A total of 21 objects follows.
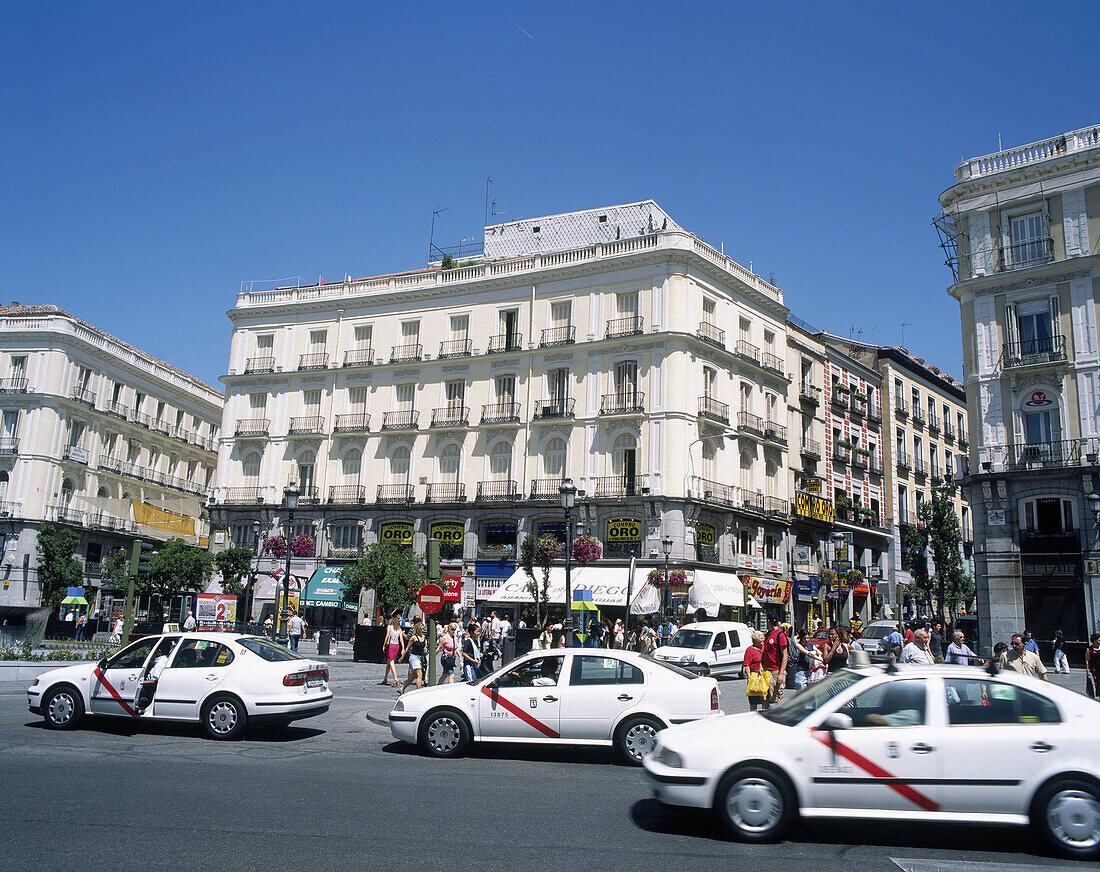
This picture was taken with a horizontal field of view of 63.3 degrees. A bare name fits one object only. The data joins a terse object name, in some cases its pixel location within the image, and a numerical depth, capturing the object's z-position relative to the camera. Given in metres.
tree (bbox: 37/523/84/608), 49.09
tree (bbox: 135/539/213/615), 43.97
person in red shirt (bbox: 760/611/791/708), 14.38
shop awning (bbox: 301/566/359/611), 42.88
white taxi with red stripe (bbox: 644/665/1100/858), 7.10
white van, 25.89
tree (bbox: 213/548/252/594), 44.25
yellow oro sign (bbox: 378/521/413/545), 43.06
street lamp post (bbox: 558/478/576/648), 23.02
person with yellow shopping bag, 13.66
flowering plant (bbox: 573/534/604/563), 37.78
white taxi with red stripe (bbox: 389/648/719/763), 11.55
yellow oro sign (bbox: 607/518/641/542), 38.62
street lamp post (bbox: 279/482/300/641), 28.50
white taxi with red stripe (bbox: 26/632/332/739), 12.70
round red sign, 16.28
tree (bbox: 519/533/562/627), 34.50
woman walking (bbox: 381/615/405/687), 22.45
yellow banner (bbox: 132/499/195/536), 49.10
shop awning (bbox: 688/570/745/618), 37.19
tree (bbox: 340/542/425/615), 35.25
